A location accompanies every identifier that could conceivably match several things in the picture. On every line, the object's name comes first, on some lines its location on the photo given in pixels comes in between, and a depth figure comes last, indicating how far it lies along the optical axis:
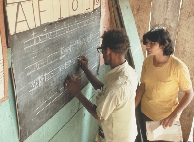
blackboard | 1.33
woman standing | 2.15
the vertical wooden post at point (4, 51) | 1.11
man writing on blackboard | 1.64
